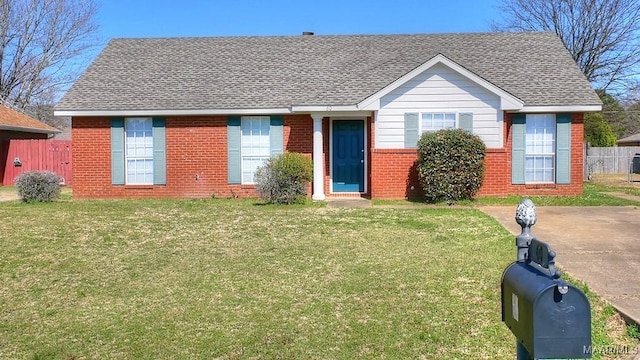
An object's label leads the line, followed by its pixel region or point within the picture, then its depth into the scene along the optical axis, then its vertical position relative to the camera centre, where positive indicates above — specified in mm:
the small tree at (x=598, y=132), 34562 +2338
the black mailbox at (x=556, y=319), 2141 -619
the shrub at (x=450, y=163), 13109 +132
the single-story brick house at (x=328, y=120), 14070 +1364
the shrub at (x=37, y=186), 13789 -427
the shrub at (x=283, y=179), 12977 -255
